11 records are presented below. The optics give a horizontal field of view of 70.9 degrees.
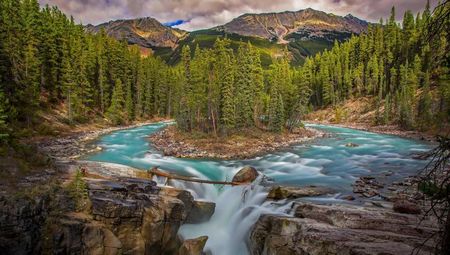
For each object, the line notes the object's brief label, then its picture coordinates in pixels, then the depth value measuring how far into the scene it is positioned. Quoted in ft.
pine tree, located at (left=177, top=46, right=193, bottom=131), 166.89
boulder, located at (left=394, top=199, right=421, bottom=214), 49.89
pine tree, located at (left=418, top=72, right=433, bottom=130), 193.77
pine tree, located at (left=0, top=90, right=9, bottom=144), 57.61
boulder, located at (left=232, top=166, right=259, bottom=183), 82.17
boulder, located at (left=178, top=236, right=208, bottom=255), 55.07
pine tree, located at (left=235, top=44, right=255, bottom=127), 169.58
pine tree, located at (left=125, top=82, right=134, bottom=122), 241.76
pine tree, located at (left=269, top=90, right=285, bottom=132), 183.42
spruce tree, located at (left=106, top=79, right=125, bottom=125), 217.15
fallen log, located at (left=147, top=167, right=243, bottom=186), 80.12
